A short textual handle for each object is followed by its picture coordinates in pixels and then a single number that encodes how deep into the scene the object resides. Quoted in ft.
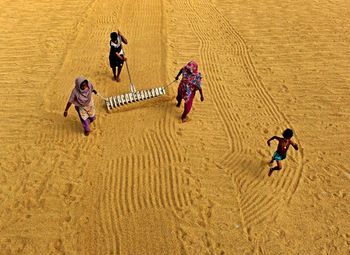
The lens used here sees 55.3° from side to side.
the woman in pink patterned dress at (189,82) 23.72
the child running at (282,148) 20.12
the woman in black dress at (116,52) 26.53
